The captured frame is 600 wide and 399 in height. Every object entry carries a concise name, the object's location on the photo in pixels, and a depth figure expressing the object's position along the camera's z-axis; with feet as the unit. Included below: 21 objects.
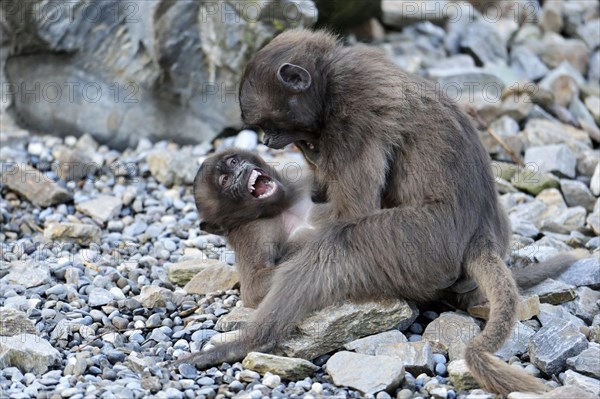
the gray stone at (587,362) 34.68
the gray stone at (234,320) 39.86
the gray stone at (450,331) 37.33
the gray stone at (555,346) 35.58
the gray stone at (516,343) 37.09
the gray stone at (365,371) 33.71
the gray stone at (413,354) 35.37
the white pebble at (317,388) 34.19
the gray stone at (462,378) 34.12
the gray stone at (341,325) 36.76
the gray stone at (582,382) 33.20
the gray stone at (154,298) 42.55
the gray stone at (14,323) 37.73
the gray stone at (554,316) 39.73
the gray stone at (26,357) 35.45
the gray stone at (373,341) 36.73
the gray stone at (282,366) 35.01
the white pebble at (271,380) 34.32
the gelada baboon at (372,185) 37.83
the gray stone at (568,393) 31.17
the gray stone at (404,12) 79.20
